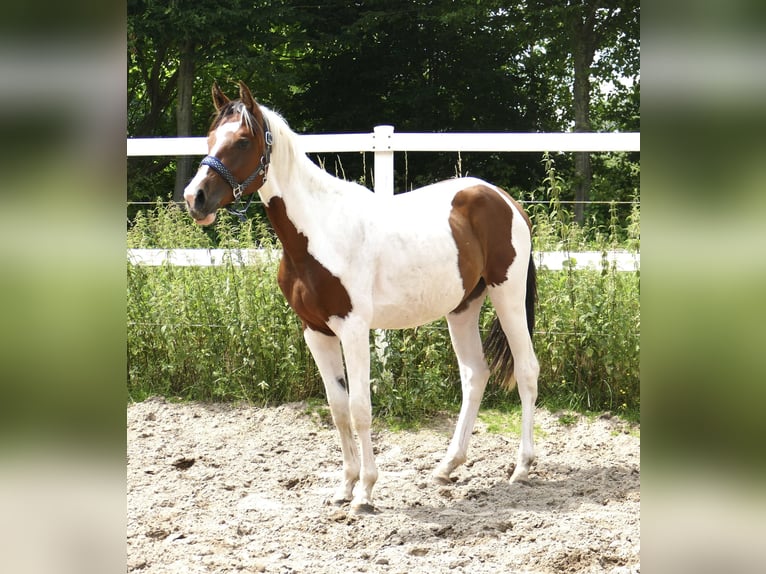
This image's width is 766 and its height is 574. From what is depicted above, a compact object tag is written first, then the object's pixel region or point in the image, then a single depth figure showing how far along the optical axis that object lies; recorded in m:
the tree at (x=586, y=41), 15.30
